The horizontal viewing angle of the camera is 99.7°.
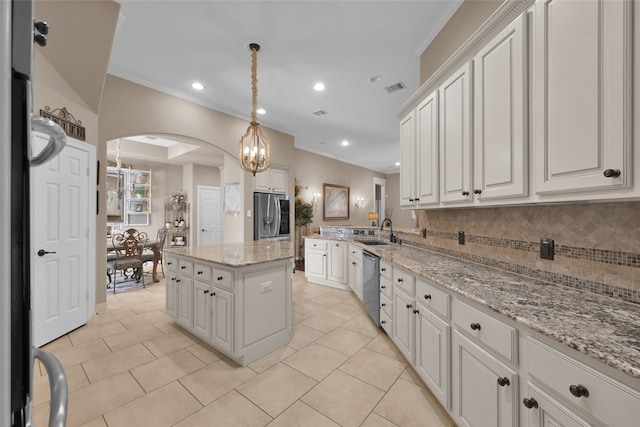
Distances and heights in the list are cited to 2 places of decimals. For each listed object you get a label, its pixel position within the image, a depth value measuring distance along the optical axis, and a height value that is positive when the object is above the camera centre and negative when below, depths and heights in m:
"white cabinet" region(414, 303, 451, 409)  1.57 -0.88
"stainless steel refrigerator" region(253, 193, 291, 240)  5.21 -0.06
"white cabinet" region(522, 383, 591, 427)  0.90 -0.71
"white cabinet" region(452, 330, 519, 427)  1.14 -0.82
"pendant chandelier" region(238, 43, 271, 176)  2.98 +0.72
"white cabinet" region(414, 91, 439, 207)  2.29 +0.56
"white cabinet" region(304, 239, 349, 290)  4.49 -0.86
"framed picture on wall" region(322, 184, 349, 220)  7.88 +0.37
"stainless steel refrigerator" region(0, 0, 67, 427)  0.30 +0.00
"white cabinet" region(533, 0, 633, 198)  1.02 +0.51
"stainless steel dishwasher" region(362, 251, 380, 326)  2.85 -0.78
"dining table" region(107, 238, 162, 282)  4.84 -0.70
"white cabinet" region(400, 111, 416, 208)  2.70 +0.56
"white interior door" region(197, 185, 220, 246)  7.46 -0.06
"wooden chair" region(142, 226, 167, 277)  4.82 -0.58
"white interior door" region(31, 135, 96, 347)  2.56 -0.30
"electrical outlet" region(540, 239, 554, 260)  1.57 -0.20
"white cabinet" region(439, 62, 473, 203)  1.89 +0.58
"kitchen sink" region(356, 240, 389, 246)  4.04 -0.44
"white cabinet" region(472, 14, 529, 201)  1.45 +0.58
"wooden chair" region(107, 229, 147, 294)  4.29 -0.71
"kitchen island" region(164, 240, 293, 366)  2.21 -0.76
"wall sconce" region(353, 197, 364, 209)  9.19 +0.37
